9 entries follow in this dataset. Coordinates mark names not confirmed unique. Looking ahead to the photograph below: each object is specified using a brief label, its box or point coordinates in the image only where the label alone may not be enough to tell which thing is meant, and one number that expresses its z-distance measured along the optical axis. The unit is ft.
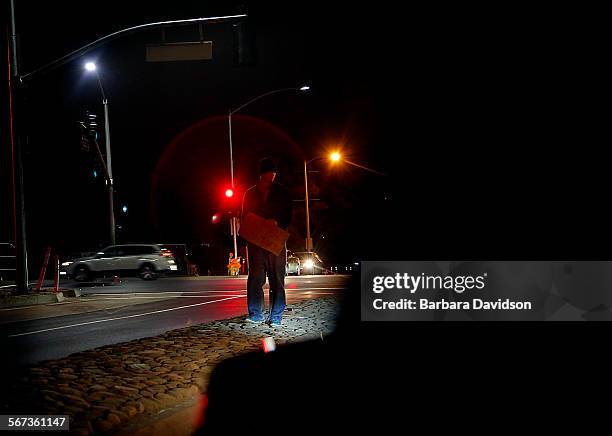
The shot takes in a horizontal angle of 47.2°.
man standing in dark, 26.76
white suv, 98.53
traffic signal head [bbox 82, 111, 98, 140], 88.12
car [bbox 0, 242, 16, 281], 73.32
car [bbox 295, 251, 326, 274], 120.16
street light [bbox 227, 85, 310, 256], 96.43
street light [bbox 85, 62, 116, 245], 94.17
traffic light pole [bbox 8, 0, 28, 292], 51.34
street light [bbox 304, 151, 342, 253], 134.06
